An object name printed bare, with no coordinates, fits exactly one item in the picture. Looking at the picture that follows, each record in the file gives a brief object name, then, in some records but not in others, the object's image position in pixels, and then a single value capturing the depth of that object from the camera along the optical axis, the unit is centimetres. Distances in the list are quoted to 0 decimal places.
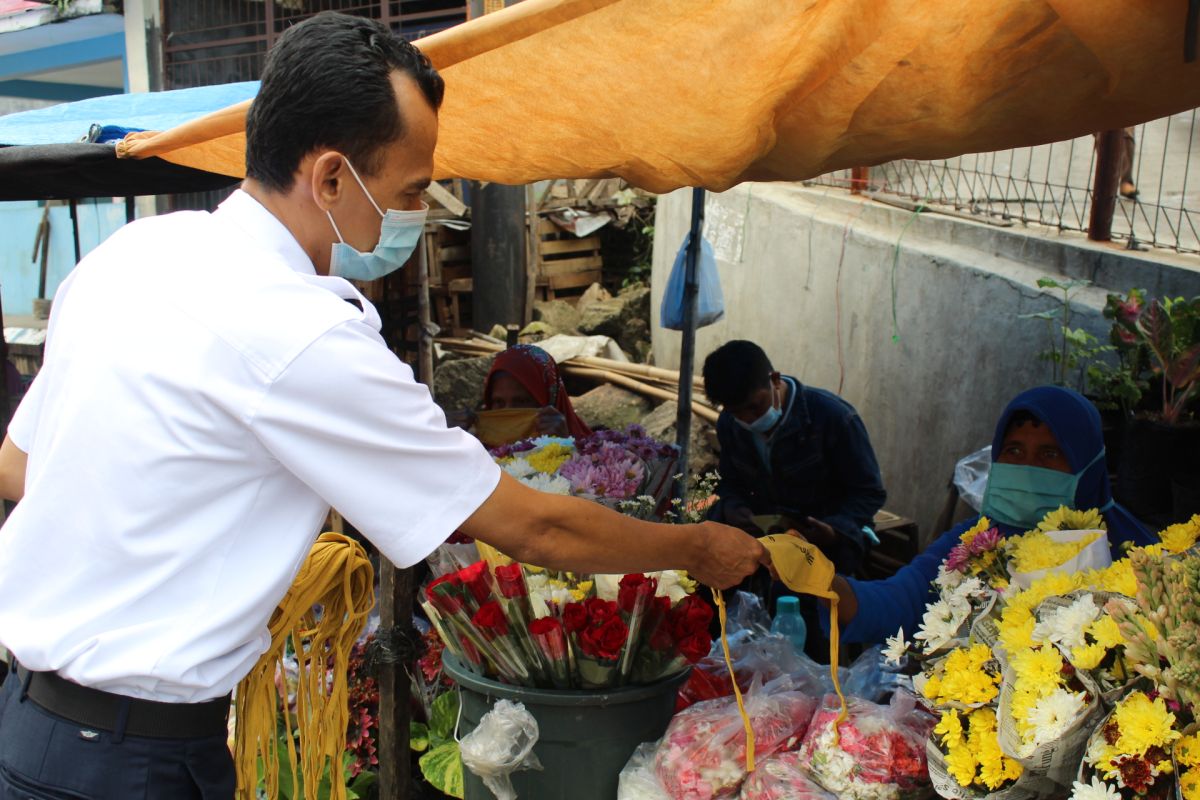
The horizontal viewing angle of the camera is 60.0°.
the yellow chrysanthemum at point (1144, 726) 159
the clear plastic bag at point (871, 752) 210
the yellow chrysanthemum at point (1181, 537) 204
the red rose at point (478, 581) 246
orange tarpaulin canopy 186
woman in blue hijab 284
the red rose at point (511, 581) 241
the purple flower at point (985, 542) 234
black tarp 367
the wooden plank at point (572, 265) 1221
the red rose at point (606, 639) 233
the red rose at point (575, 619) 238
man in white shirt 148
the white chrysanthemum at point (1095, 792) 158
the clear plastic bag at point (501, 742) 230
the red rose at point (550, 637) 233
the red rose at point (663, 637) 242
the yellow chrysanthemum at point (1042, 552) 217
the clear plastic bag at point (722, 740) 226
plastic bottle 309
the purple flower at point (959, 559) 237
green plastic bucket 238
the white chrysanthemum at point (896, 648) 221
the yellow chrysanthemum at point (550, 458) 339
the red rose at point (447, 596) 246
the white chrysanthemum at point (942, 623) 216
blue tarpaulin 406
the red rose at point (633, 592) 240
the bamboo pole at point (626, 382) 864
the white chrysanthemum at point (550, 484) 306
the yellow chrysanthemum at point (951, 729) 192
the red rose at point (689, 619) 241
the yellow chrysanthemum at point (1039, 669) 175
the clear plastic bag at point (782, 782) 217
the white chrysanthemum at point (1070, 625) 177
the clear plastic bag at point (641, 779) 232
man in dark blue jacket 448
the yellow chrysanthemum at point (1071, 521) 234
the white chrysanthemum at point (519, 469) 325
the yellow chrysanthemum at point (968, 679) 192
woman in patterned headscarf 473
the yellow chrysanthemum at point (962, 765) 187
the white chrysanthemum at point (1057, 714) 169
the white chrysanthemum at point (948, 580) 234
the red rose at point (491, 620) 237
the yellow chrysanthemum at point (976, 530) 242
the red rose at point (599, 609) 238
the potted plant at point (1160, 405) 393
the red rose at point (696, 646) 238
